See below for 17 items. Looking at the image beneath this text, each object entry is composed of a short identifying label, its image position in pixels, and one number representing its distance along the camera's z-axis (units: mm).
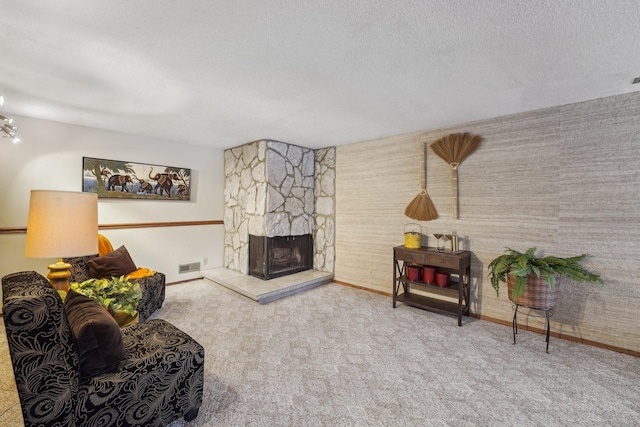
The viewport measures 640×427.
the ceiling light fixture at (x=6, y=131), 2221
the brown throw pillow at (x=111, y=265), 3154
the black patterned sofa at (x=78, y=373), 1162
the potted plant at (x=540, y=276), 2521
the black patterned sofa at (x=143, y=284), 3045
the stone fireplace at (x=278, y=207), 4426
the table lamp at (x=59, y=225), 1758
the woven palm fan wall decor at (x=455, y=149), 3307
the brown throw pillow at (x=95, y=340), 1383
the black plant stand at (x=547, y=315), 2545
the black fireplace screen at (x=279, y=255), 4406
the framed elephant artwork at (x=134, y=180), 3779
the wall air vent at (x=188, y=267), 4642
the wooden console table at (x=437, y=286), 3145
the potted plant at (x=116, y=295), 2100
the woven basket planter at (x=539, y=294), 2596
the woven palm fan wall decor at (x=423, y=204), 3686
